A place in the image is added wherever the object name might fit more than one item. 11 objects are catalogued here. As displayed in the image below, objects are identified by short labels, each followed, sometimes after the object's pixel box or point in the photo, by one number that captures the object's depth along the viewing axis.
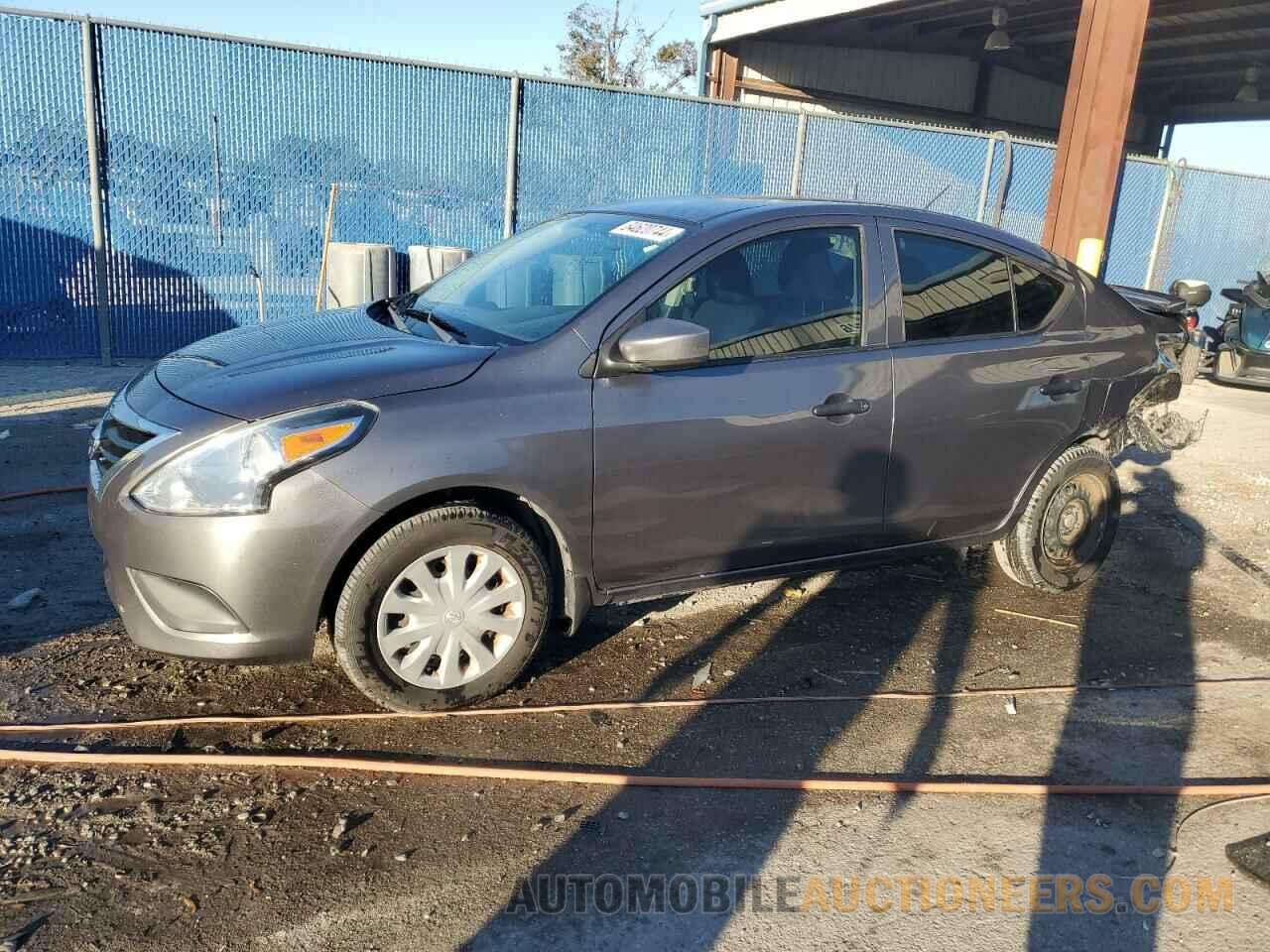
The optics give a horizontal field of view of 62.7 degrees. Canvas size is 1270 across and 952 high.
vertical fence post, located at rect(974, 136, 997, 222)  13.67
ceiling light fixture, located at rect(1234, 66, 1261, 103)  21.20
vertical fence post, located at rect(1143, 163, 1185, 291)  15.39
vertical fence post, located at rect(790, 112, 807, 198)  12.20
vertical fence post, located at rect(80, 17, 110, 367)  8.79
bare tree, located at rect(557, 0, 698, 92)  31.67
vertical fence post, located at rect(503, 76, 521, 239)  10.44
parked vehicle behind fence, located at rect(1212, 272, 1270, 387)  11.93
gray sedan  3.19
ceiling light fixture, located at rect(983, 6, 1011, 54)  17.92
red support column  10.15
